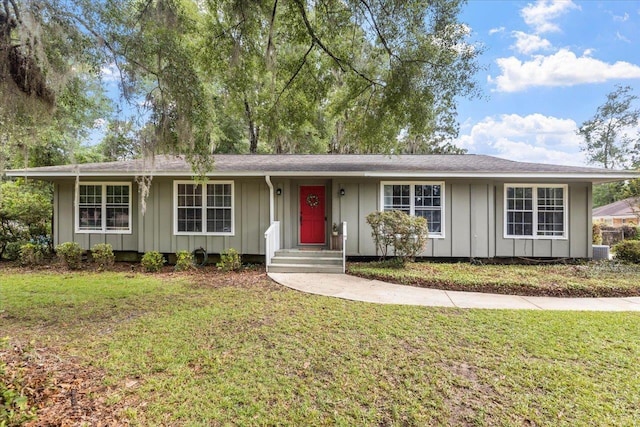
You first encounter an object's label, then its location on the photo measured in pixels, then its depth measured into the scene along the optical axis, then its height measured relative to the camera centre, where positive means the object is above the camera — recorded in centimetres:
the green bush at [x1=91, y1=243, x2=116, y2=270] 775 -104
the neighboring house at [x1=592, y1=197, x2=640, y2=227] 1936 +9
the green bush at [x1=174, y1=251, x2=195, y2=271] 769 -122
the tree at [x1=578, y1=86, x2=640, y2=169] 2841 +863
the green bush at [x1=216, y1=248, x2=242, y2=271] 765 -122
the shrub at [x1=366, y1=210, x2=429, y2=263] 712 -38
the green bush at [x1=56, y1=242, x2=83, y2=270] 770 -102
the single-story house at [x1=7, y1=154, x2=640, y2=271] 820 +16
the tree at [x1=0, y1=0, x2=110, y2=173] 363 +203
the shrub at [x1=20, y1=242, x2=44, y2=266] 798 -109
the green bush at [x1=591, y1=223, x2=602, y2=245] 1123 -79
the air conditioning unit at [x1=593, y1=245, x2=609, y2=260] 873 -110
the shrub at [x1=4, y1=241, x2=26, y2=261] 848 -103
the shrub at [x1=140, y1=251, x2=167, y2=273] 764 -122
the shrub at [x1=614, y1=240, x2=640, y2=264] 822 -103
